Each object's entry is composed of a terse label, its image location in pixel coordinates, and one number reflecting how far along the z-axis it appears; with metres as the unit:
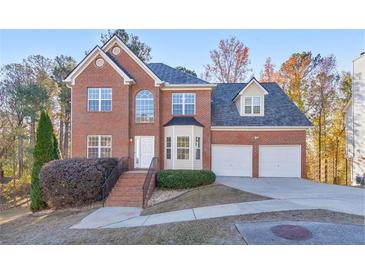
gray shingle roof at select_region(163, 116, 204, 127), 16.04
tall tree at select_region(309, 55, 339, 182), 26.56
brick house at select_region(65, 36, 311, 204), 15.91
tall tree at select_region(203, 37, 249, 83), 29.61
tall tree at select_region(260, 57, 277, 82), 28.86
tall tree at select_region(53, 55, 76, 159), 28.36
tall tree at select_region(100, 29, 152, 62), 29.47
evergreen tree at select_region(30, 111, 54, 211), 12.39
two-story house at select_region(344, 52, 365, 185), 20.10
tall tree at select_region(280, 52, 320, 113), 26.77
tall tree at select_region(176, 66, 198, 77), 28.25
